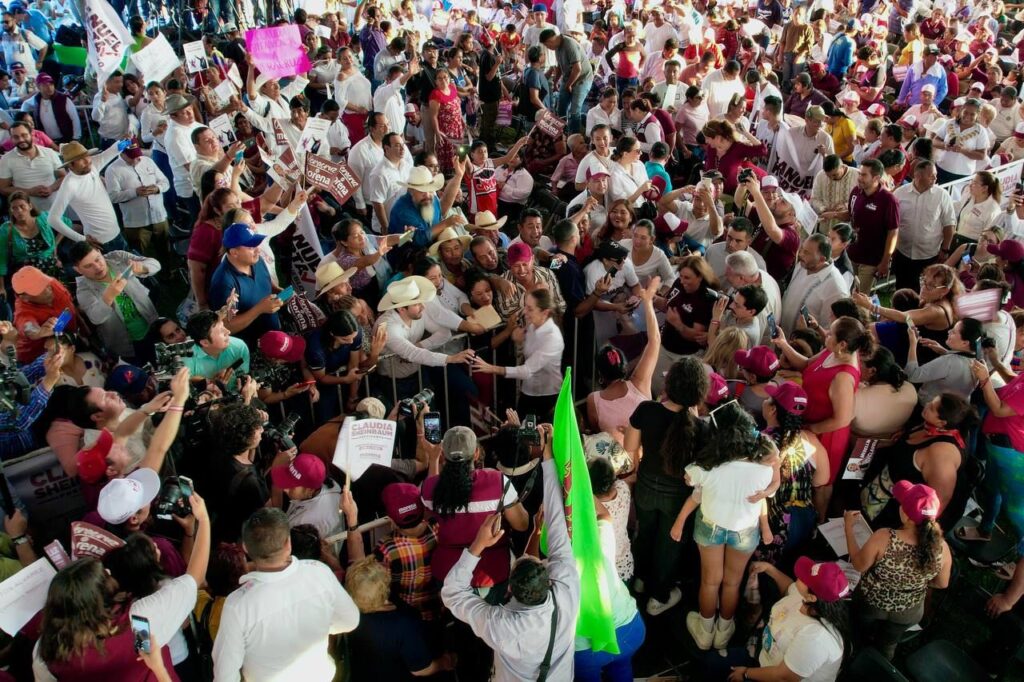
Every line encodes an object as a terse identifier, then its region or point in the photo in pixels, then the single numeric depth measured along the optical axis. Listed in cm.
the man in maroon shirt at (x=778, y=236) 618
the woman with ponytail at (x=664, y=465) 400
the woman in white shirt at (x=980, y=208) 709
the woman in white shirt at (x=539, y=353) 509
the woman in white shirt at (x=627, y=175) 732
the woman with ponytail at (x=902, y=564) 364
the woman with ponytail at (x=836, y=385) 442
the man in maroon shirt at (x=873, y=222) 680
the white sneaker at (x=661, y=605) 459
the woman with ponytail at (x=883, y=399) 462
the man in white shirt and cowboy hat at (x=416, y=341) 515
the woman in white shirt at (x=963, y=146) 865
